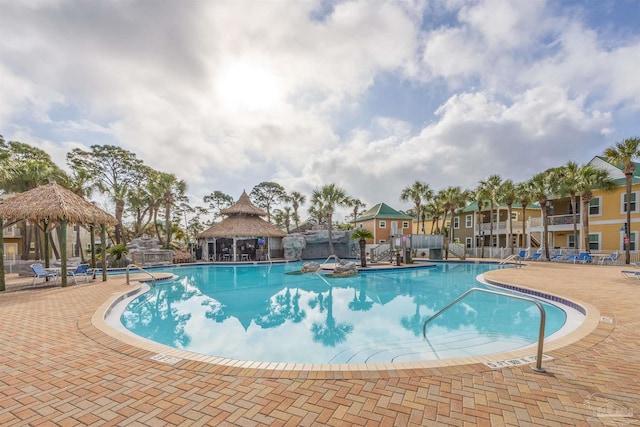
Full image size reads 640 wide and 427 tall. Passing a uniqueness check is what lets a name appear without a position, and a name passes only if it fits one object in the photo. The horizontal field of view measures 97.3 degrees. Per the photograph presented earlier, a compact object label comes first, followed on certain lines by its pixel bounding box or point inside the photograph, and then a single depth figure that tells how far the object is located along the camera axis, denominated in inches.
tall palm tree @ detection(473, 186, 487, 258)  968.6
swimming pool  227.9
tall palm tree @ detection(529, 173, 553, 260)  829.2
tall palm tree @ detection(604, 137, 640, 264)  626.2
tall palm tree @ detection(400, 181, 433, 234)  1177.4
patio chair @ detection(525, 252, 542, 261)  855.7
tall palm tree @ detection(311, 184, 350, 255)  1001.5
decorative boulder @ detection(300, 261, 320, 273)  684.7
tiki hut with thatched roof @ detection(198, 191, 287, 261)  957.2
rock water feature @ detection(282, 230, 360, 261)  1031.6
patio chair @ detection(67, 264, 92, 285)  430.9
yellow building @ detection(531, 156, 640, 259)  738.2
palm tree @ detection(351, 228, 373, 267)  708.0
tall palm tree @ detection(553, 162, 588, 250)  768.9
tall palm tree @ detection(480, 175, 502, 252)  947.3
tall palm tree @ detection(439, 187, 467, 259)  1035.3
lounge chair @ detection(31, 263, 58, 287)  396.5
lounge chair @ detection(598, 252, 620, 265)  694.5
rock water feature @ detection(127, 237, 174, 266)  773.9
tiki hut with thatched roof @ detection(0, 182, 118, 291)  371.6
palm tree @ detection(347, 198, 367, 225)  1812.3
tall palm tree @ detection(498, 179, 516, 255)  918.1
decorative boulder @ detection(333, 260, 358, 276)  630.7
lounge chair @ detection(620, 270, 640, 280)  447.0
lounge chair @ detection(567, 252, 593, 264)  718.8
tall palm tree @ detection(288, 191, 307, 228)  1513.3
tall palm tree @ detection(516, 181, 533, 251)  878.4
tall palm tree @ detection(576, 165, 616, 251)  742.5
